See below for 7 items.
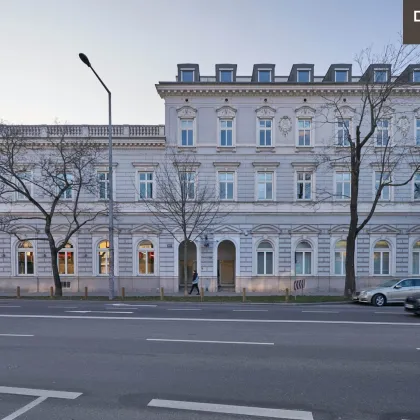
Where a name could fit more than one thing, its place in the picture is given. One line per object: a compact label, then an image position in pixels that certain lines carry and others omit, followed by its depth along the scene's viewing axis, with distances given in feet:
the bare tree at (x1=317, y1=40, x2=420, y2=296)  70.33
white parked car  51.21
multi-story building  70.95
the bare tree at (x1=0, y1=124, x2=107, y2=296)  68.49
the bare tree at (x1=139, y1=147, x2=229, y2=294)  68.85
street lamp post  56.75
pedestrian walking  65.46
